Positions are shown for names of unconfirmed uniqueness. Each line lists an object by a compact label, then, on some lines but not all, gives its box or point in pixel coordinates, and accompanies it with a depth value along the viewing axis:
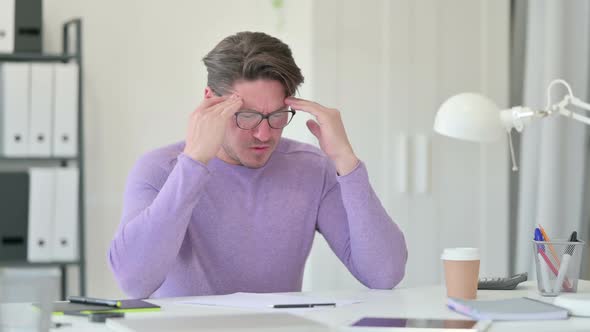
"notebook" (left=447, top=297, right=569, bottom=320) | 3.40
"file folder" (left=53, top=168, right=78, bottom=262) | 5.14
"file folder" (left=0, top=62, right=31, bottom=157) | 5.11
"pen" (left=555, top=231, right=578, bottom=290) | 3.71
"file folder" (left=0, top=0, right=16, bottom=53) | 5.10
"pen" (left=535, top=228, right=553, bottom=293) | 3.72
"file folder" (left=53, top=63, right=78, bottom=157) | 5.14
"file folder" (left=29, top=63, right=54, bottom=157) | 5.12
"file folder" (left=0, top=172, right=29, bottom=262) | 5.12
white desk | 3.37
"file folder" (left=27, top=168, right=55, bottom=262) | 5.11
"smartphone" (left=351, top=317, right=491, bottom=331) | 3.33
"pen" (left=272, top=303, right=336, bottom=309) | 3.53
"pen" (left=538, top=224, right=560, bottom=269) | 3.73
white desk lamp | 3.54
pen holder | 3.71
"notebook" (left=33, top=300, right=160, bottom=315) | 3.45
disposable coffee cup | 3.67
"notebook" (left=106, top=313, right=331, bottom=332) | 3.30
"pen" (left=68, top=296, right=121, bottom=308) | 3.50
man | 3.86
